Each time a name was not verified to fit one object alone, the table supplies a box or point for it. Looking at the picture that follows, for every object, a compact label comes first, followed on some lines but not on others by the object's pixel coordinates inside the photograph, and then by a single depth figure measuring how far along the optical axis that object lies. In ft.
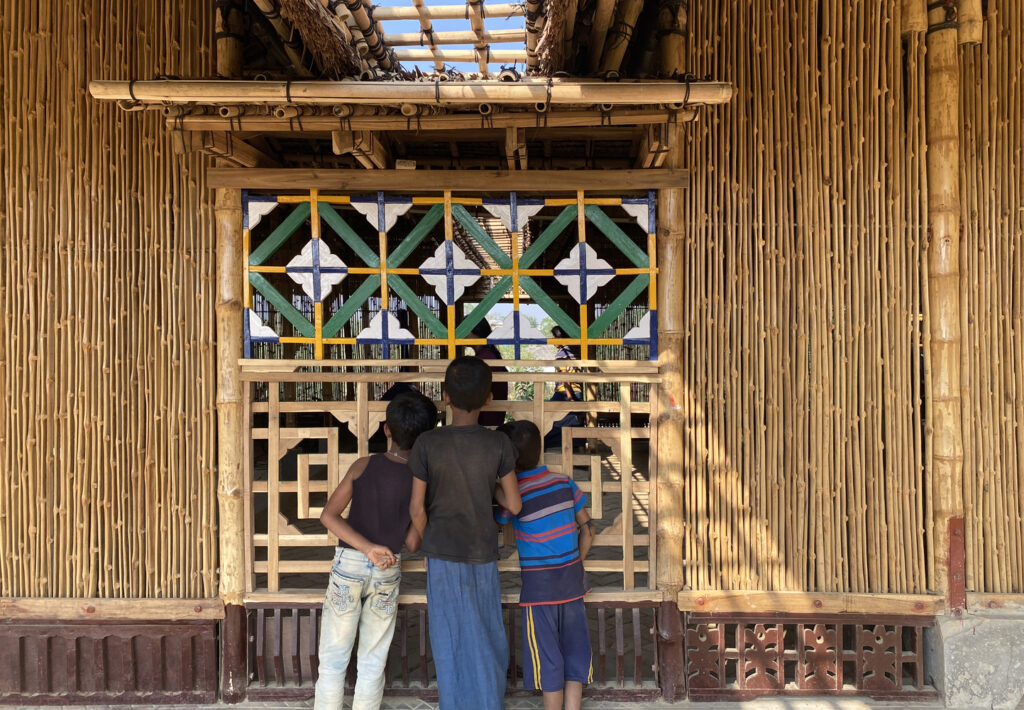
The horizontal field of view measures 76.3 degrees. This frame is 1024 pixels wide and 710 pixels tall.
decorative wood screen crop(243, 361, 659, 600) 11.22
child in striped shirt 10.11
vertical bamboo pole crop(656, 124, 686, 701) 11.31
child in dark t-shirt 9.66
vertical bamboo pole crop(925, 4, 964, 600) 11.43
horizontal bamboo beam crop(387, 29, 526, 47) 14.03
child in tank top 9.86
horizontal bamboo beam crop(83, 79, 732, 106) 8.91
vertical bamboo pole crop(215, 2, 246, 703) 11.27
